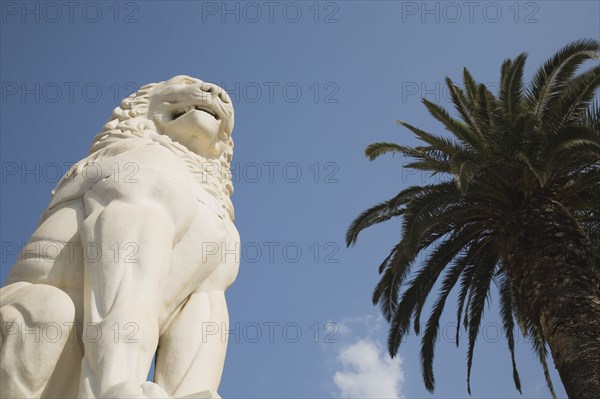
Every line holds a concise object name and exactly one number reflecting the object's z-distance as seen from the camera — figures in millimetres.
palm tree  12570
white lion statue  3309
